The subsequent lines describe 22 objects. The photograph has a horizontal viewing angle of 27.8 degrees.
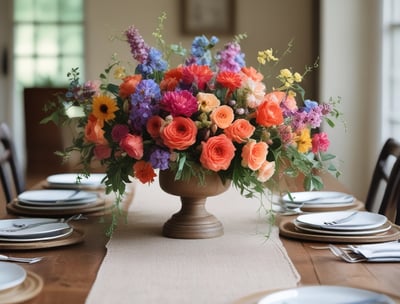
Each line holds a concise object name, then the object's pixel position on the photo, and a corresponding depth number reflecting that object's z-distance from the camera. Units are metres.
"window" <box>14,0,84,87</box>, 6.27
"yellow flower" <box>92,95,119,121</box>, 1.95
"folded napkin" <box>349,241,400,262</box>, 1.75
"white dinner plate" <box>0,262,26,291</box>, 1.45
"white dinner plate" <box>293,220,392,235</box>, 1.99
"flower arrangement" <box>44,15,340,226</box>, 1.87
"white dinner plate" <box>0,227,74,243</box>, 1.93
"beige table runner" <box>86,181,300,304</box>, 1.51
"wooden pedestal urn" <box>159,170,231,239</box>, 2.00
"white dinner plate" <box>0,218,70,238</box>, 1.94
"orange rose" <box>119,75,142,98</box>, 1.95
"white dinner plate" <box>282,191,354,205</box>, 2.50
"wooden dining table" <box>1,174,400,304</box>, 1.51
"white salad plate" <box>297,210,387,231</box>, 2.01
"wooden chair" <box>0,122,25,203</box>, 3.31
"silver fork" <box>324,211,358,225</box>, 2.06
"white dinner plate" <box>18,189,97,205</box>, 2.48
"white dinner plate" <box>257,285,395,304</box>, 1.35
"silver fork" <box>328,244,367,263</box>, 1.76
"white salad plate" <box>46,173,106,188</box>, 2.90
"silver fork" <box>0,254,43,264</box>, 1.78
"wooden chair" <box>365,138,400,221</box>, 2.65
